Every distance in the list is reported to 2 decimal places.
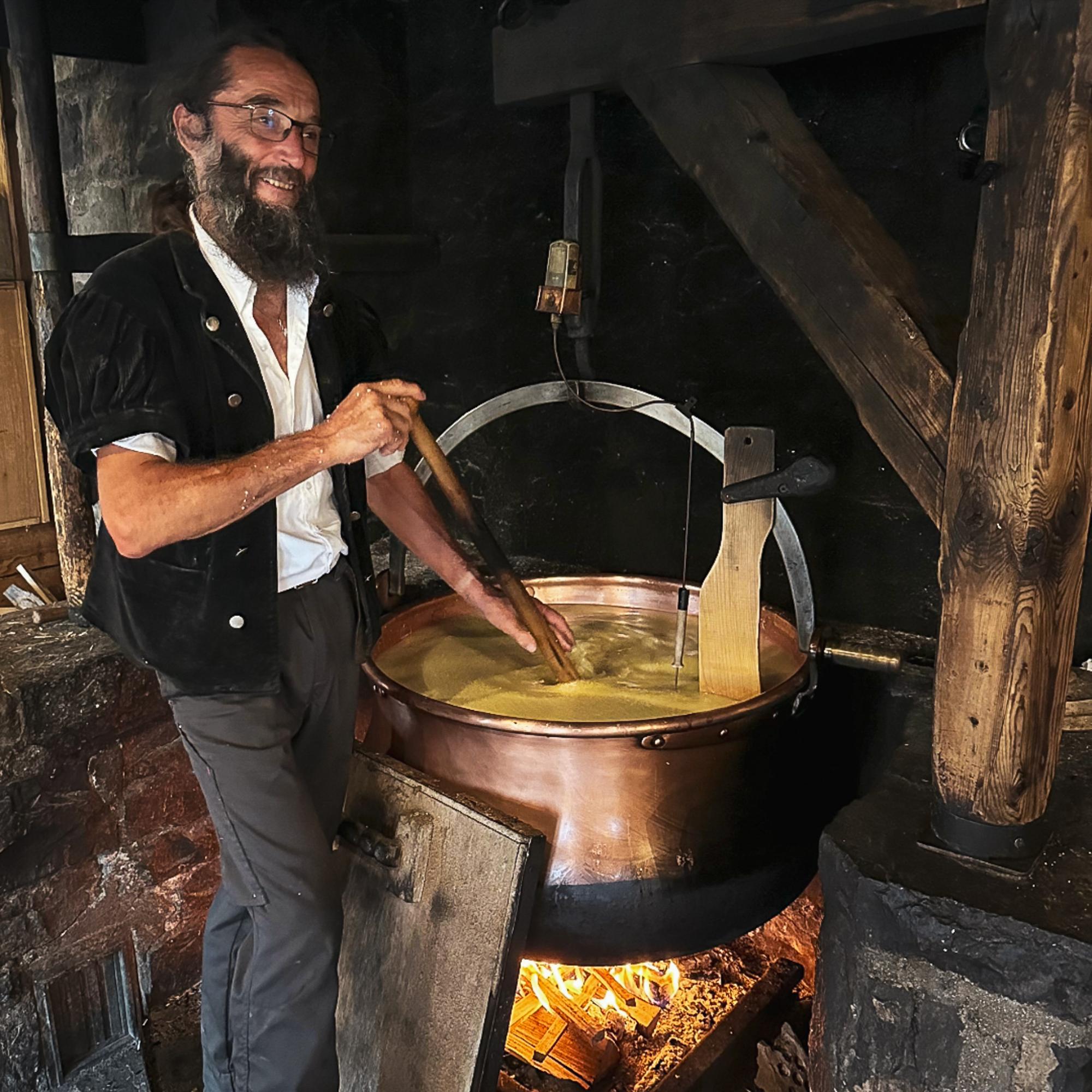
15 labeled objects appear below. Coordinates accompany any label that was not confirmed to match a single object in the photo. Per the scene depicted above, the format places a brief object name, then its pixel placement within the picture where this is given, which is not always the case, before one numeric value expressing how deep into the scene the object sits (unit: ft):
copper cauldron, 6.28
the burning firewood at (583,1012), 7.52
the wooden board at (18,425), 13.08
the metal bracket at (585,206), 7.79
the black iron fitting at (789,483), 6.12
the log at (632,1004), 8.11
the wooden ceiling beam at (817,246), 5.48
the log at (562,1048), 7.43
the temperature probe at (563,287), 7.79
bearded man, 5.10
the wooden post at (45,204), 7.13
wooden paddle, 6.88
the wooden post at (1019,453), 4.46
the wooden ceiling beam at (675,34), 5.92
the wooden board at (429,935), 6.25
